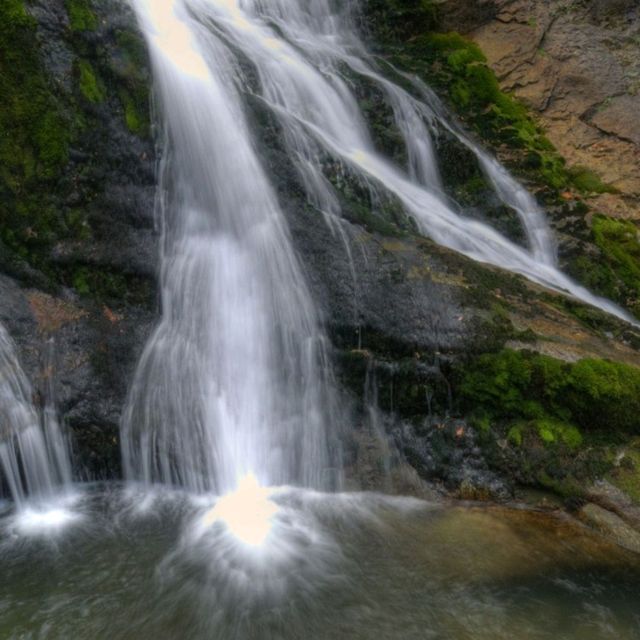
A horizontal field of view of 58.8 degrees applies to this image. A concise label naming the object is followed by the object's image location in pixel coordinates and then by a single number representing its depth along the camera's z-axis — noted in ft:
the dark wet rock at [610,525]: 15.64
